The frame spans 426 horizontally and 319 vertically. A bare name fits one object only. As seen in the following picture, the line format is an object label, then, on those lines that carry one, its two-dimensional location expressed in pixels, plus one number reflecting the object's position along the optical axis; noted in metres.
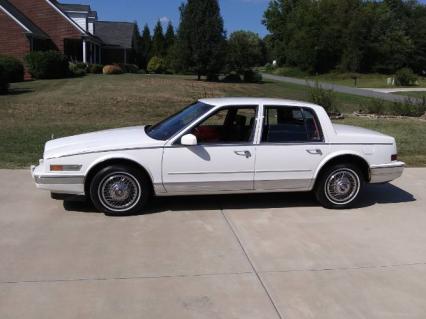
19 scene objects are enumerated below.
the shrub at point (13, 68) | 27.90
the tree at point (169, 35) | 62.59
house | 32.81
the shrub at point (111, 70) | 37.75
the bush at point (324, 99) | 17.02
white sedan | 6.08
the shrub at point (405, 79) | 47.81
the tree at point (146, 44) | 60.92
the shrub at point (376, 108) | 18.03
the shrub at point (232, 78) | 36.81
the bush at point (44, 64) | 30.97
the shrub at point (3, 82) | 22.43
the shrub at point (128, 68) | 44.75
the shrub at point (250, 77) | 38.28
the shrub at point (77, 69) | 34.50
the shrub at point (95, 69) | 38.22
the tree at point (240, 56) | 37.16
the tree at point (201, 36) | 33.56
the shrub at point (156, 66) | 49.53
